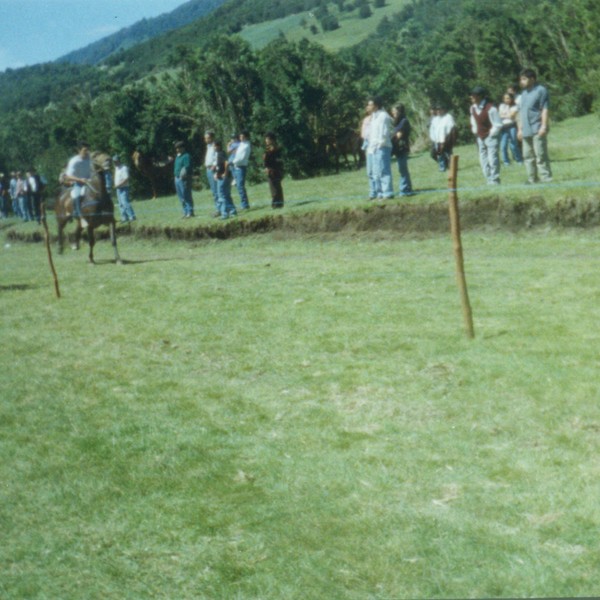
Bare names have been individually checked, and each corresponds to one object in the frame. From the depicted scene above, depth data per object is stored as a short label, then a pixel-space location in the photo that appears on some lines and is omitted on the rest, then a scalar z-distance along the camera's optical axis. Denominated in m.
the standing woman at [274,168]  23.91
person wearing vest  20.03
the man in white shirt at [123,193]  30.16
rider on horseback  21.34
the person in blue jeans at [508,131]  25.66
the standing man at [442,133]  25.03
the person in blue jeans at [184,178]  26.88
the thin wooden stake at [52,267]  16.72
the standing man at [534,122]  18.38
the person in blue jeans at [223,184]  24.78
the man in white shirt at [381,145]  20.06
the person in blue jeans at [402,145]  20.78
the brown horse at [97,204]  21.00
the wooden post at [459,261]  10.64
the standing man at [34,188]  38.94
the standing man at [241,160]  25.06
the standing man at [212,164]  25.17
